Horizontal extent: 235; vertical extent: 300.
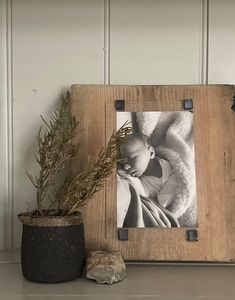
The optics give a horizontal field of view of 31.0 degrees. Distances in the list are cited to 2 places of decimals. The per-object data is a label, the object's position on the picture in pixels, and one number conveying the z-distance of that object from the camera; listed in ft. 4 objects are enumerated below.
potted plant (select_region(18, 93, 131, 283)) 2.13
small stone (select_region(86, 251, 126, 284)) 2.12
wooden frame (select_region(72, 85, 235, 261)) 2.43
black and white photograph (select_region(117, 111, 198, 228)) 2.45
